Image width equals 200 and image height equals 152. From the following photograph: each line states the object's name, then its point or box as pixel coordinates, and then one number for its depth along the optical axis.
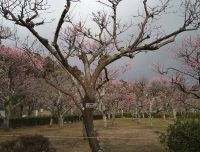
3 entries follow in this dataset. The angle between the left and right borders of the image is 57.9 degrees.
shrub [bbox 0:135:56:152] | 7.71
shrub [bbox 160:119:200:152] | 6.22
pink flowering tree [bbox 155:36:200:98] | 9.74
